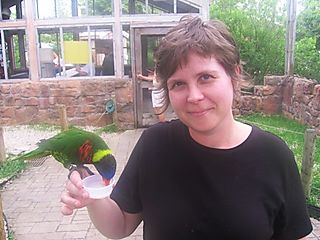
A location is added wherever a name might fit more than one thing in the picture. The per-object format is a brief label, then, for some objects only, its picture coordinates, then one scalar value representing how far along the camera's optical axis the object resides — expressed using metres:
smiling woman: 0.92
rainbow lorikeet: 1.05
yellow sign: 6.05
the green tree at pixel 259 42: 8.21
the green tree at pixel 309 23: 9.82
